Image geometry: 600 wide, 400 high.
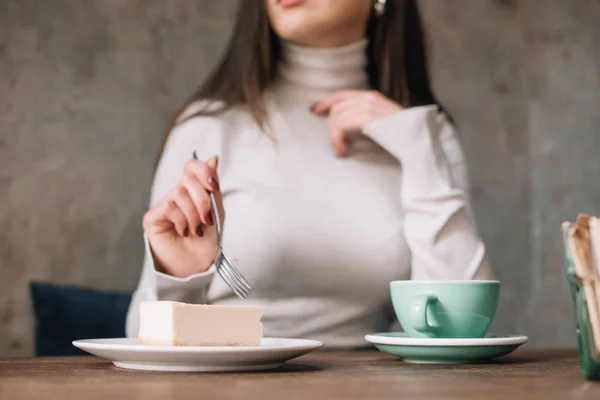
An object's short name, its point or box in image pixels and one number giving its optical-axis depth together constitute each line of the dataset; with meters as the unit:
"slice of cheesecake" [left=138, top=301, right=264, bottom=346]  0.69
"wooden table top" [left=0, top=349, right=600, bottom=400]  0.51
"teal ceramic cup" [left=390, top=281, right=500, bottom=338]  0.76
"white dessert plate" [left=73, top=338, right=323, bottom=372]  0.61
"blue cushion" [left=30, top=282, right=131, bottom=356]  1.43
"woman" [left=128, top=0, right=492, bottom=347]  1.33
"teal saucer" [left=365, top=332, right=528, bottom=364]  0.72
